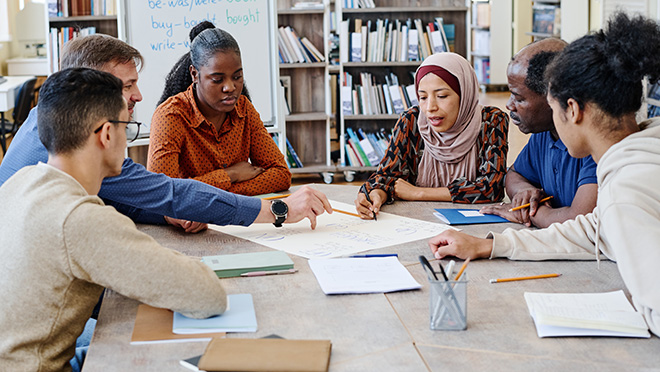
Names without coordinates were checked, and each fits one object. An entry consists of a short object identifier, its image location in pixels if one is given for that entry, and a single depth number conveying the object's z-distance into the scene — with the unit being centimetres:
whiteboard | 458
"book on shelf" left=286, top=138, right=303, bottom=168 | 590
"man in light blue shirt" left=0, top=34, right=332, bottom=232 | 197
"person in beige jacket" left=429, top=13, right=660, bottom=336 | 128
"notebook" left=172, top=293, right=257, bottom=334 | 132
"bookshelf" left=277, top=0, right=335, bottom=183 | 568
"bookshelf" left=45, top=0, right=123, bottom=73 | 498
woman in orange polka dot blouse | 247
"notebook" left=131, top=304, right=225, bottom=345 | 129
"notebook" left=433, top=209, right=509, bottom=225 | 211
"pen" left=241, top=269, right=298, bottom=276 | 165
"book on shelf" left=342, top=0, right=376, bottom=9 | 572
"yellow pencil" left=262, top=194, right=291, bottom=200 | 245
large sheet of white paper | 186
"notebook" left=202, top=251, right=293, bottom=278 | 165
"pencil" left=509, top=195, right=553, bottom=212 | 211
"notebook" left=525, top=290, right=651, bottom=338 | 127
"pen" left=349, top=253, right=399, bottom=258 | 176
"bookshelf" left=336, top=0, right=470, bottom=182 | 575
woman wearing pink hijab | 254
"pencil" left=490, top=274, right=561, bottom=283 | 157
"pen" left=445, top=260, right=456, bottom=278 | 137
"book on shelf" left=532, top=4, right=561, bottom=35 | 955
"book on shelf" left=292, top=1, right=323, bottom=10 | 560
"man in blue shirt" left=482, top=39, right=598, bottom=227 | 210
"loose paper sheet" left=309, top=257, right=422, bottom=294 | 153
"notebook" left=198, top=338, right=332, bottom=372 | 114
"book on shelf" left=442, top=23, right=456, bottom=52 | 584
